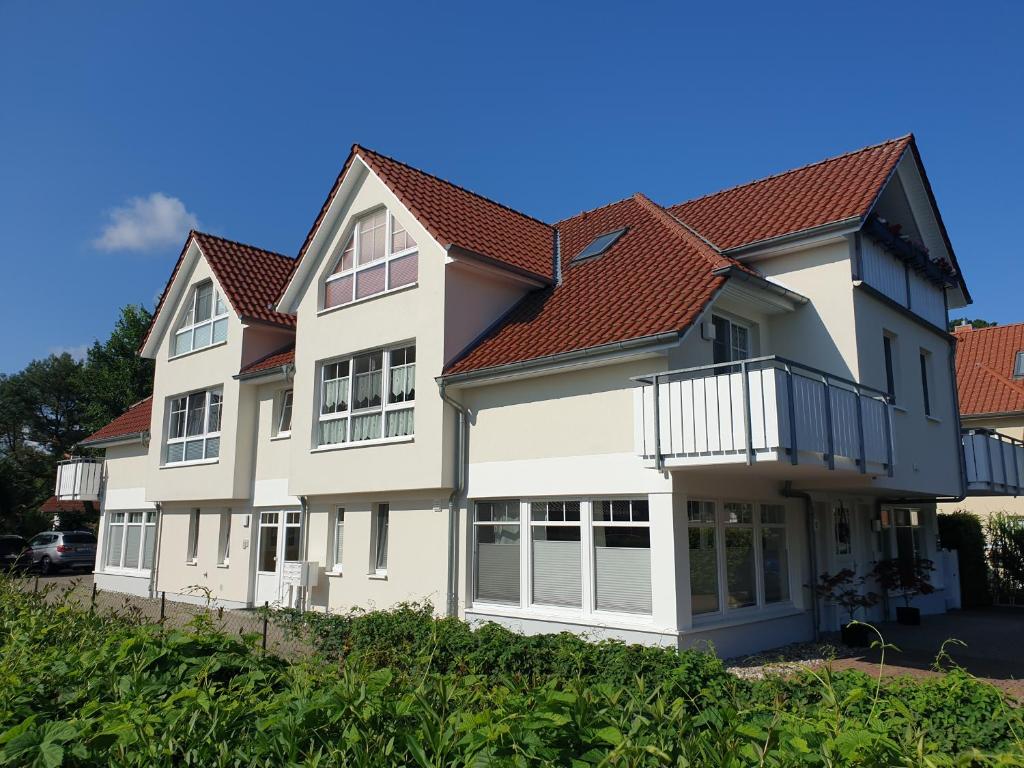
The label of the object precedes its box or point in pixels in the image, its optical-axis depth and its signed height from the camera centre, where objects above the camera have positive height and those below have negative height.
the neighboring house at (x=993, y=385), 25.52 +4.59
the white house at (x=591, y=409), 11.85 +1.92
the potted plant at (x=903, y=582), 15.45 -1.22
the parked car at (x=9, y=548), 32.24 -1.25
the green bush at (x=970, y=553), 20.73 -0.87
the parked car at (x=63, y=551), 31.28 -1.32
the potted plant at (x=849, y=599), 13.40 -1.39
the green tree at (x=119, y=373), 44.31 +8.19
